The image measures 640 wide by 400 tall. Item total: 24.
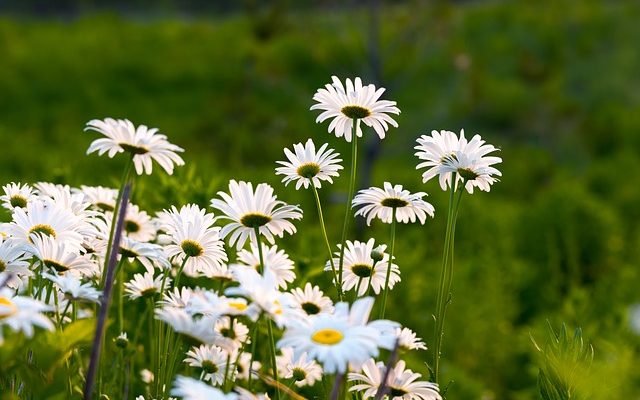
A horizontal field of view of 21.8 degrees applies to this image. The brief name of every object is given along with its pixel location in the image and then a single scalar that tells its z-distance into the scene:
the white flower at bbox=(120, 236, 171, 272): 0.88
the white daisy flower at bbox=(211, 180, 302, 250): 0.90
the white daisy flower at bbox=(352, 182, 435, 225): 0.92
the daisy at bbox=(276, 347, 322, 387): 0.91
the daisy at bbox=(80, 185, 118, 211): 1.08
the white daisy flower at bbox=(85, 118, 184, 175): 0.85
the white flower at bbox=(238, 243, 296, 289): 0.95
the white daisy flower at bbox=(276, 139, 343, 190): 0.93
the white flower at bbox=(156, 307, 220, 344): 0.79
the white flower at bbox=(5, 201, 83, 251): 0.88
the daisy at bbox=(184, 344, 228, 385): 0.93
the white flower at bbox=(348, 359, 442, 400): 0.86
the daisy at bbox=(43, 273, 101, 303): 0.81
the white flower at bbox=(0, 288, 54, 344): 0.73
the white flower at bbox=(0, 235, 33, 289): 0.86
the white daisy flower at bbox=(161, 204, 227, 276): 0.90
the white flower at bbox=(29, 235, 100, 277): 0.86
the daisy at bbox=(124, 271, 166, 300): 0.96
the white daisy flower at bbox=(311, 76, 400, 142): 0.94
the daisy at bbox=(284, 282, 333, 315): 0.93
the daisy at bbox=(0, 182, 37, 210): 0.95
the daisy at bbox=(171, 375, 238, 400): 0.71
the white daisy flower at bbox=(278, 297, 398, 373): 0.74
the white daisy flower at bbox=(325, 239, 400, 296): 0.93
